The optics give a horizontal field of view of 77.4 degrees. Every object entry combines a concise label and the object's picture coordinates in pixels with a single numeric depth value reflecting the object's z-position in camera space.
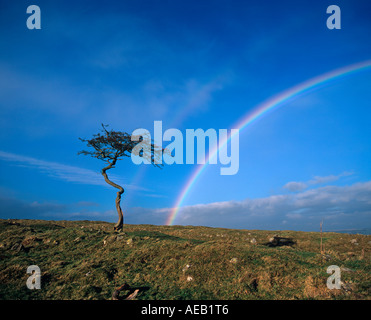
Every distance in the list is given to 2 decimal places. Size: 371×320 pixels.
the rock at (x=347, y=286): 9.39
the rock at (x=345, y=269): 11.71
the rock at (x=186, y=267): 12.24
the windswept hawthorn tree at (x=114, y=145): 27.50
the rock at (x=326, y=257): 13.96
